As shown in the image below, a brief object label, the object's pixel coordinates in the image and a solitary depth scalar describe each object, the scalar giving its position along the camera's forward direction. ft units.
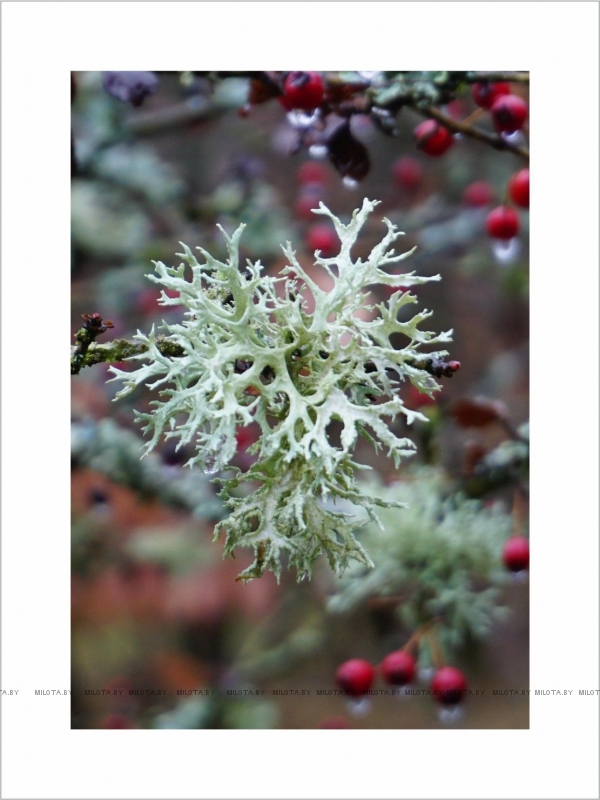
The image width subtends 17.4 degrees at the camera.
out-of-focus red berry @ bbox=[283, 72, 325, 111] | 1.49
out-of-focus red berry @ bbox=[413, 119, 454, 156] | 1.53
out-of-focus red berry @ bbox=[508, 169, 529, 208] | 1.56
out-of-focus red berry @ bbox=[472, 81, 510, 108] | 1.52
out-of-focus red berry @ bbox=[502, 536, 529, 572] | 1.55
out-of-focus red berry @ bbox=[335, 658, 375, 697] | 1.57
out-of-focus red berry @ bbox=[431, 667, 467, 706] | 1.57
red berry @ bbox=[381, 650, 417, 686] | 1.56
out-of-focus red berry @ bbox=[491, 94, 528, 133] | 1.50
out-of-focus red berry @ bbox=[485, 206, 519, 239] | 1.60
